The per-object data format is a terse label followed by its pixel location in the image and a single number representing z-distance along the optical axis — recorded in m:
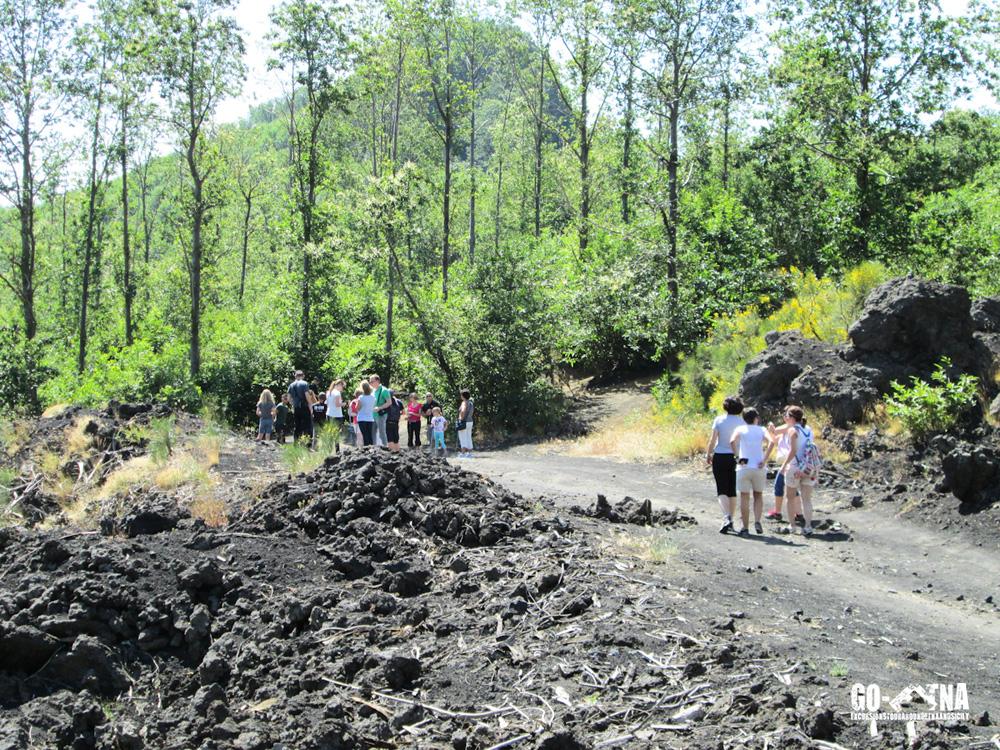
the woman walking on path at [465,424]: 20.78
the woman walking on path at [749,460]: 11.12
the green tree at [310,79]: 31.64
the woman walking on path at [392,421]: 19.89
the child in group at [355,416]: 17.11
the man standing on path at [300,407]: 20.50
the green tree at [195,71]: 30.56
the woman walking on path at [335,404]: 18.55
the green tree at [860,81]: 25.83
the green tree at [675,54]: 26.09
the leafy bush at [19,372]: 33.56
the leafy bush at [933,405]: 13.66
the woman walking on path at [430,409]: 21.23
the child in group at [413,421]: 22.20
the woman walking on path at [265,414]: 21.52
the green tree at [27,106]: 36.05
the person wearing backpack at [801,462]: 11.31
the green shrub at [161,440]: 15.74
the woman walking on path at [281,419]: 22.47
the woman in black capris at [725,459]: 11.34
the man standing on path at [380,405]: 17.98
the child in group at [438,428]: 20.19
